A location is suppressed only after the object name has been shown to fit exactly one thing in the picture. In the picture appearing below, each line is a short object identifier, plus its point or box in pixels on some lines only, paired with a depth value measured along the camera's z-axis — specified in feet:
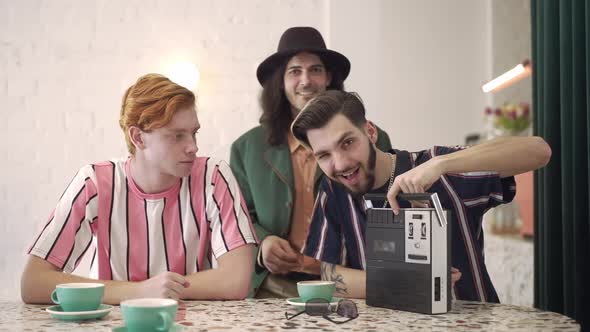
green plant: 13.42
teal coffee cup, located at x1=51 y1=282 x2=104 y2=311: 4.43
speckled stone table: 4.11
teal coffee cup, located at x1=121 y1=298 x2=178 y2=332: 3.73
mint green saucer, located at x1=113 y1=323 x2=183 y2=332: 3.90
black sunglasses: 4.48
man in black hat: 7.92
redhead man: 6.27
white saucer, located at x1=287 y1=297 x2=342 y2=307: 4.77
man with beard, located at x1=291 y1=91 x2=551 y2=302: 5.55
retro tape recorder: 4.41
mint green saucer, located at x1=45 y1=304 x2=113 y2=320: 4.34
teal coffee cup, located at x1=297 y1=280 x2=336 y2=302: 4.80
